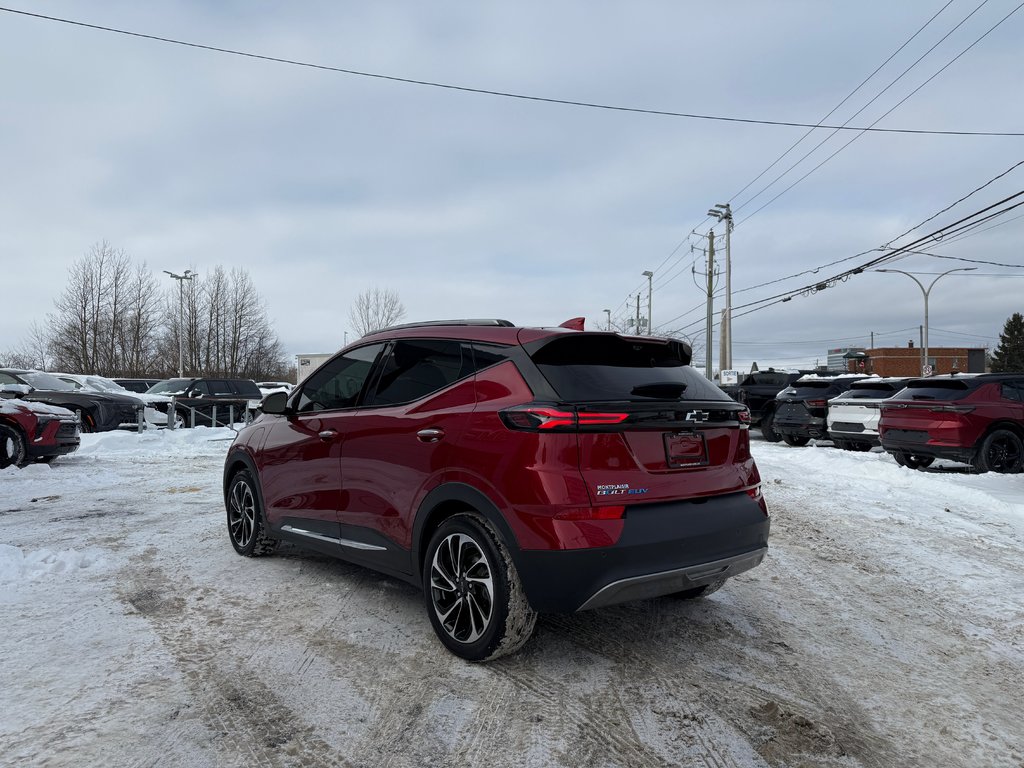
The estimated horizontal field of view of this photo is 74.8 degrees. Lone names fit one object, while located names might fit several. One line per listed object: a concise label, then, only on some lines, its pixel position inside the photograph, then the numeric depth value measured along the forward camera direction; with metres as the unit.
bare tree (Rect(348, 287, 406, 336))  45.81
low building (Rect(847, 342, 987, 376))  92.25
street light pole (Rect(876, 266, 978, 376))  34.67
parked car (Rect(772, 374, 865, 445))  15.30
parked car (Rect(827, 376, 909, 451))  13.38
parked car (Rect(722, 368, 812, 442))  17.88
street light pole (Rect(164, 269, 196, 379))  42.47
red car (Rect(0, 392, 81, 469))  10.50
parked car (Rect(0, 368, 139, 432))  15.39
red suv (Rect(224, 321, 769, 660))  3.02
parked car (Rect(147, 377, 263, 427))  20.50
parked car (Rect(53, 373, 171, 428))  17.42
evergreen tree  72.62
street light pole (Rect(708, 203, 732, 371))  38.41
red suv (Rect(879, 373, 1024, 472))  10.00
